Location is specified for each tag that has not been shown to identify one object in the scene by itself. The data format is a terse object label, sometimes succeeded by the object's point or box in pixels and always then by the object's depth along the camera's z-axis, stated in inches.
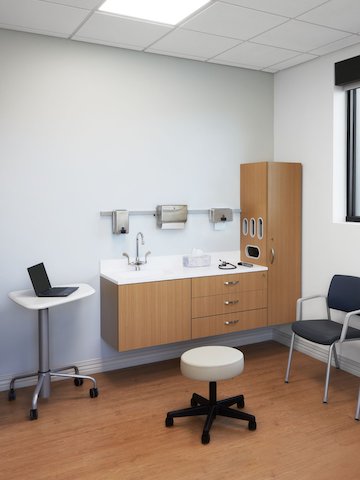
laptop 127.7
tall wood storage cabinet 162.7
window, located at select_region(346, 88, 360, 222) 154.6
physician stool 110.0
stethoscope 160.7
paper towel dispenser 157.7
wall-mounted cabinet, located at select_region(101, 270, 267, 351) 139.3
